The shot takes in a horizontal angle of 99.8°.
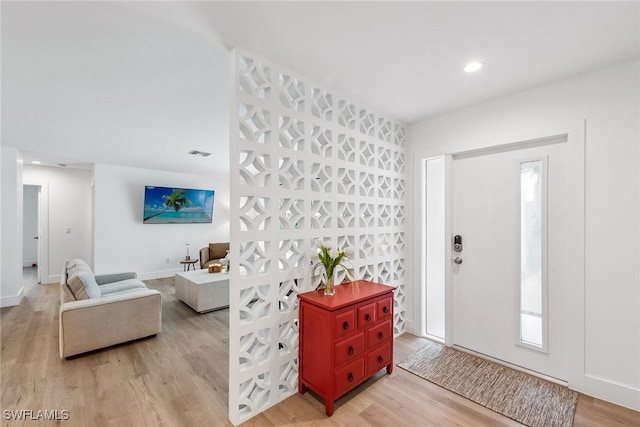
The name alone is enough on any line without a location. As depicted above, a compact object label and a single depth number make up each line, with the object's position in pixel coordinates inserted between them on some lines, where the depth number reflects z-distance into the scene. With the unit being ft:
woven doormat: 6.21
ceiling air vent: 15.63
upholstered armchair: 18.78
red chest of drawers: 6.18
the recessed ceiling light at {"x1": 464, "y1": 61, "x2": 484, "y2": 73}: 6.68
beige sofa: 8.54
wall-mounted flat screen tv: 18.97
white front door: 7.58
